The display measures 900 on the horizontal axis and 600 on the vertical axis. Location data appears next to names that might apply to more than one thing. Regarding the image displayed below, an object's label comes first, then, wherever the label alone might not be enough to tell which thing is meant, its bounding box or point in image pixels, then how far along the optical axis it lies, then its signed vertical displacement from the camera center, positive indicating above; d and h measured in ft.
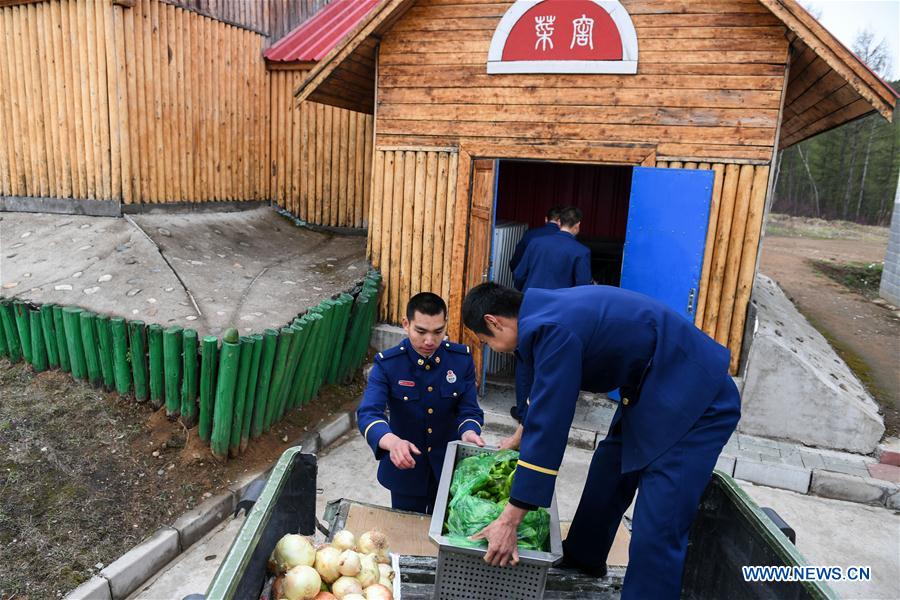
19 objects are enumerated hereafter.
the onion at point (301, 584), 6.63 -4.57
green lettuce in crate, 7.79 -4.31
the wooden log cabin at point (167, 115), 25.29 +2.41
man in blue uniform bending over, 8.02 -2.79
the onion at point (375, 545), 7.97 -4.92
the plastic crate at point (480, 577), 7.44 -4.90
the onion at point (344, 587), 6.88 -4.73
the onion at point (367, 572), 7.18 -4.77
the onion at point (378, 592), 6.76 -4.70
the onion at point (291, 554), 7.12 -4.56
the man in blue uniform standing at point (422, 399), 10.39 -4.04
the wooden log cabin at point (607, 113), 18.75 +2.62
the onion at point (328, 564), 7.12 -4.62
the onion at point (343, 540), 7.67 -4.69
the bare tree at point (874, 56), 120.88 +30.44
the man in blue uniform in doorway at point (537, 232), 21.27 -1.69
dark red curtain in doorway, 33.99 -0.26
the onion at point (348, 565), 7.09 -4.59
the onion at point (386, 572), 7.52 -4.97
